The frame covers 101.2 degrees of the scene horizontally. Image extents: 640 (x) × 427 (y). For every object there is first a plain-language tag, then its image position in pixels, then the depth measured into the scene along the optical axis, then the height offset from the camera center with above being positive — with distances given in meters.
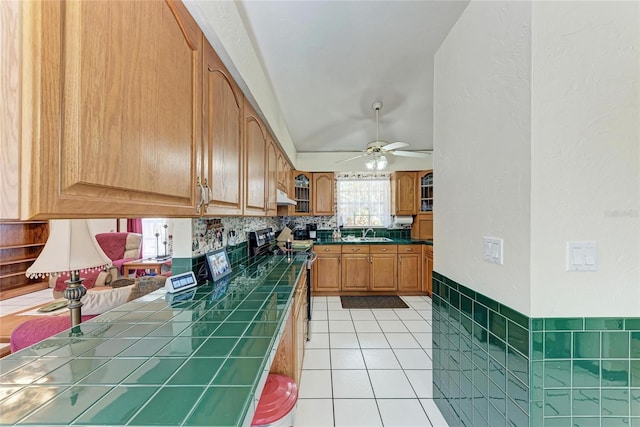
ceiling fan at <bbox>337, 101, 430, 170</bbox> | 2.91 +0.76
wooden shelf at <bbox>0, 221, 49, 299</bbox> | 3.60 -0.58
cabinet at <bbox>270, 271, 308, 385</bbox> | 1.61 -0.86
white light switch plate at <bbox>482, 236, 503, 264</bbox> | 1.16 -0.16
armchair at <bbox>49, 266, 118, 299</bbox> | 2.54 -0.71
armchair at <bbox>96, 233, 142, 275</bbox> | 4.42 -0.54
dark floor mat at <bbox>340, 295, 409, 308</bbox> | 3.79 -1.31
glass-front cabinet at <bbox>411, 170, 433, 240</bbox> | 4.50 +0.14
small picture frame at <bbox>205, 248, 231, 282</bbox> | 1.72 -0.35
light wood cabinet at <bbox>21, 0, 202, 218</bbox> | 0.50 +0.25
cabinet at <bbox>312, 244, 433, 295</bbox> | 4.27 -0.89
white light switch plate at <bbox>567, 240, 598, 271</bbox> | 1.00 -0.15
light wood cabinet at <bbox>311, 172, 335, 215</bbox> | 4.57 +0.40
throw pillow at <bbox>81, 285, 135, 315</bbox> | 1.58 -0.53
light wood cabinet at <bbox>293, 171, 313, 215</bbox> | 4.54 +0.39
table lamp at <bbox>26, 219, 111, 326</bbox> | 1.31 -0.21
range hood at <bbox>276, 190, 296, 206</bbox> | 2.95 +0.18
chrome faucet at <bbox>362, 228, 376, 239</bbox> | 4.89 -0.30
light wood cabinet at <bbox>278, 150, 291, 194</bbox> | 3.15 +0.55
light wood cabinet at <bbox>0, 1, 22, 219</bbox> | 0.47 +0.19
